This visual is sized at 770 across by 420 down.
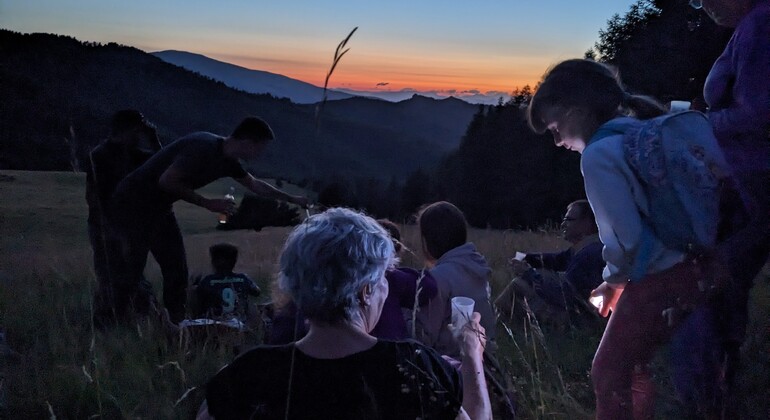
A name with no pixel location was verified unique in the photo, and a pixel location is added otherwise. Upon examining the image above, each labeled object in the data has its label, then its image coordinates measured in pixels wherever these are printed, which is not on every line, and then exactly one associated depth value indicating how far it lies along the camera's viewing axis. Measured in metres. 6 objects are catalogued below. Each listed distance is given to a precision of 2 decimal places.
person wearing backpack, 1.87
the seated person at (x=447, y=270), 3.01
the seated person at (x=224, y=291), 4.59
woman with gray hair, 1.57
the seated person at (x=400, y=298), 2.34
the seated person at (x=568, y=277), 4.50
